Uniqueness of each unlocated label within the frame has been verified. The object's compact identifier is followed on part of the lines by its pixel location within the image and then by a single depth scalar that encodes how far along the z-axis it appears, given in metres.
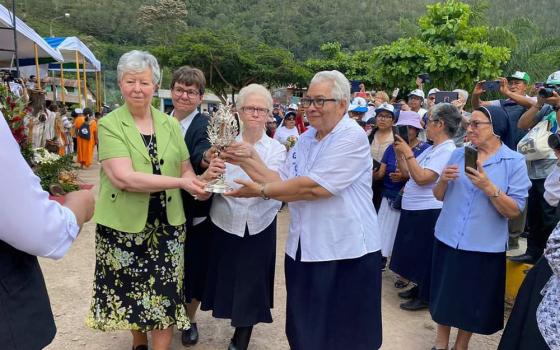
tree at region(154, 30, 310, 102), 29.61
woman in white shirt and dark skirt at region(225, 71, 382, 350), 2.39
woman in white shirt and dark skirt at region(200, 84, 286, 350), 2.92
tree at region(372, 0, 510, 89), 9.08
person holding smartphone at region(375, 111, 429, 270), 4.59
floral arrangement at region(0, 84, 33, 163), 4.43
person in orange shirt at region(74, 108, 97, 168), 12.75
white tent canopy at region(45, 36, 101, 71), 14.13
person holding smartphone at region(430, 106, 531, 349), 2.91
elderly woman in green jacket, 2.51
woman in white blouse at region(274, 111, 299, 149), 8.32
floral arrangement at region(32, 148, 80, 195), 5.29
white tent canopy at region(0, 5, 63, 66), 8.74
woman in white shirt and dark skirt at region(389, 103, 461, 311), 3.61
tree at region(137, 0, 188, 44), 65.88
